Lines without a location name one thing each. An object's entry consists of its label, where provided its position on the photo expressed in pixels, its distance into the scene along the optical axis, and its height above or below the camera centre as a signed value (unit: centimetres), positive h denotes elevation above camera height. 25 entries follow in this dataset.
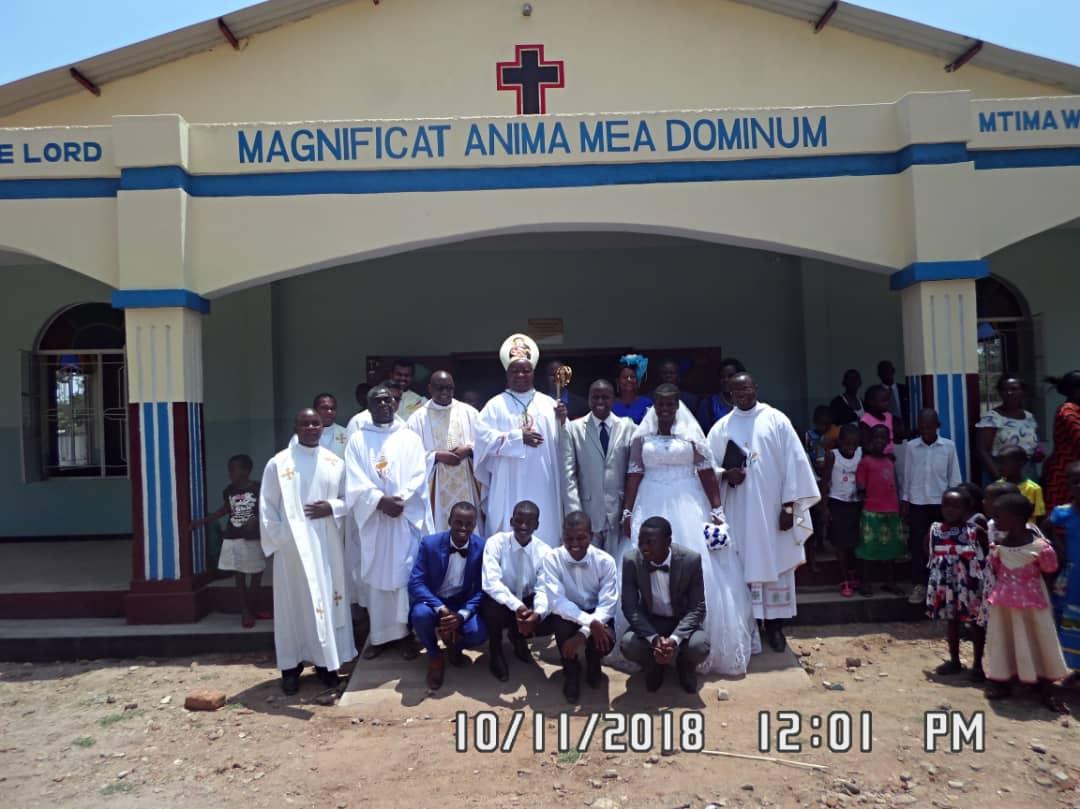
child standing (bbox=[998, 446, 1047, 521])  493 -39
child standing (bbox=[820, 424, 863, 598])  595 -62
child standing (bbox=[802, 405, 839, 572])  630 -37
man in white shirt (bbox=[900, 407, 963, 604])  579 -55
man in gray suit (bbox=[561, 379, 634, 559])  536 -33
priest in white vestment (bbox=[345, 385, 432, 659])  521 -58
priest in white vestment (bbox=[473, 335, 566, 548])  555 -24
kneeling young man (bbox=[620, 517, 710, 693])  455 -107
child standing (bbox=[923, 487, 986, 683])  489 -101
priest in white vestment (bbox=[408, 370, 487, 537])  575 -18
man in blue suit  482 -103
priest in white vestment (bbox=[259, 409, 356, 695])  494 -80
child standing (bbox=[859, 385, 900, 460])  643 -7
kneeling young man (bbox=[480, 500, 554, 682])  479 -94
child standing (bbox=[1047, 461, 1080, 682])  452 -99
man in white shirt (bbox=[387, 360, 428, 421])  650 +25
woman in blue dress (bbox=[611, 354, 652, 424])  571 +13
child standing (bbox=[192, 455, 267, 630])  591 -77
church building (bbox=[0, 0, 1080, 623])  614 +157
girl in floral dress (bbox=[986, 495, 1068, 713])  442 -116
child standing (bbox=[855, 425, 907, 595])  589 -71
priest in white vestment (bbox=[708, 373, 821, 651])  523 -61
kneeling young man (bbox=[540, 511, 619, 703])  457 -105
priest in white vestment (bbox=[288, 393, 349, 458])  615 -6
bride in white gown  498 -57
